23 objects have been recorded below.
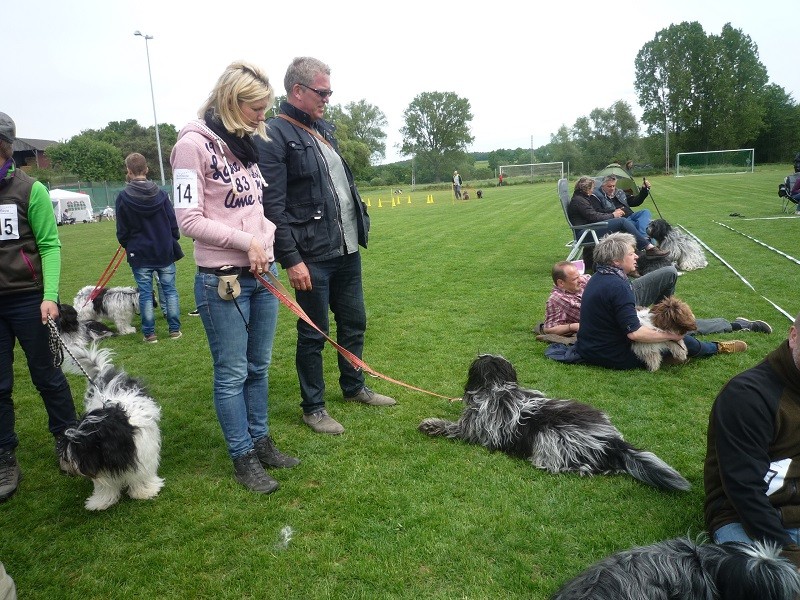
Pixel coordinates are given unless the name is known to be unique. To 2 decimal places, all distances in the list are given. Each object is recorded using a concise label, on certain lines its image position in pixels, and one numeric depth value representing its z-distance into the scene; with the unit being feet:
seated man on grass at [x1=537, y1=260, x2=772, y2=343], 17.34
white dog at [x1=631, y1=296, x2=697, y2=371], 14.12
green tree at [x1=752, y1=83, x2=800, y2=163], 160.66
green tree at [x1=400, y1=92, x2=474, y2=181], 248.11
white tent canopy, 97.86
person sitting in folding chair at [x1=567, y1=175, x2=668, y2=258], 26.99
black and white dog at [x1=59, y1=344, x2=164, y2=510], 8.99
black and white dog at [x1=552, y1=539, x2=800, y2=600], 5.03
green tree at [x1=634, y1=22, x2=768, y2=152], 172.76
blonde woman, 8.63
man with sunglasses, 10.54
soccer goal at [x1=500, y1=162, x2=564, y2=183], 155.93
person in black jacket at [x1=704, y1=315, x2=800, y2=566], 6.31
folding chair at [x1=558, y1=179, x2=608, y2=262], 27.73
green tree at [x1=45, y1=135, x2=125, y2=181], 176.24
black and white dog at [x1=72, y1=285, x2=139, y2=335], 22.33
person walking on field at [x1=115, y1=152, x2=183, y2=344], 19.11
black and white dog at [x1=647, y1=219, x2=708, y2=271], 26.81
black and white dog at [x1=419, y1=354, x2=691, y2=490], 9.59
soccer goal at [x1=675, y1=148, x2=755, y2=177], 127.75
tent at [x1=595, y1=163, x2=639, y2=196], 37.29
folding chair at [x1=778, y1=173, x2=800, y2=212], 45.50
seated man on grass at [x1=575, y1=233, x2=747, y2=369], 14.14
